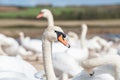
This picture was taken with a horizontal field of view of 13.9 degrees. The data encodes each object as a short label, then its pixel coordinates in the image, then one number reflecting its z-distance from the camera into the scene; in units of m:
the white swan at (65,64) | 10.14
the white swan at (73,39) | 18.63
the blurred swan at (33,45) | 16.97
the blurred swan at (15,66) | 8.93
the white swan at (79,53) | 12.14
